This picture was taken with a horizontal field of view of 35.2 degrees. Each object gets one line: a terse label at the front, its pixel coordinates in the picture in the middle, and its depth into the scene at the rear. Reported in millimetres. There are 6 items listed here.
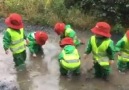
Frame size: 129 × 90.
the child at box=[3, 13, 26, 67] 4708
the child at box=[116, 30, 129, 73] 4660
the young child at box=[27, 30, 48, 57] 5133
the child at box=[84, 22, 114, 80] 4432
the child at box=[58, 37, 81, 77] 4498
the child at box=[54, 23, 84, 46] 5222
